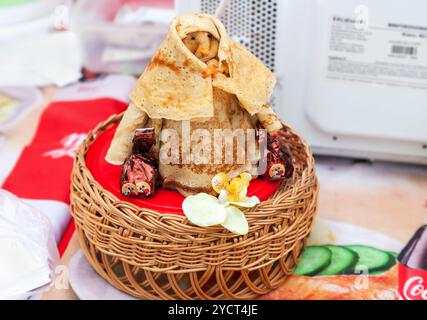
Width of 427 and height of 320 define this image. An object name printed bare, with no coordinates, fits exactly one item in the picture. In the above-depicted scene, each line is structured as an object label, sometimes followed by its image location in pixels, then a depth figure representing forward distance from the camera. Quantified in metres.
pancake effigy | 0.66
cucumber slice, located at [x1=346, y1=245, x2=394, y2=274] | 0.80
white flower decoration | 0.65
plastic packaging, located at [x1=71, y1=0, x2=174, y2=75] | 1.19
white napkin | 0.72
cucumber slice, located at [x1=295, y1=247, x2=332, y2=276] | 0.79
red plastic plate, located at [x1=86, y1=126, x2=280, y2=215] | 0.70
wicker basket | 0.67
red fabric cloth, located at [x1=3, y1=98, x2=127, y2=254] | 0.89
